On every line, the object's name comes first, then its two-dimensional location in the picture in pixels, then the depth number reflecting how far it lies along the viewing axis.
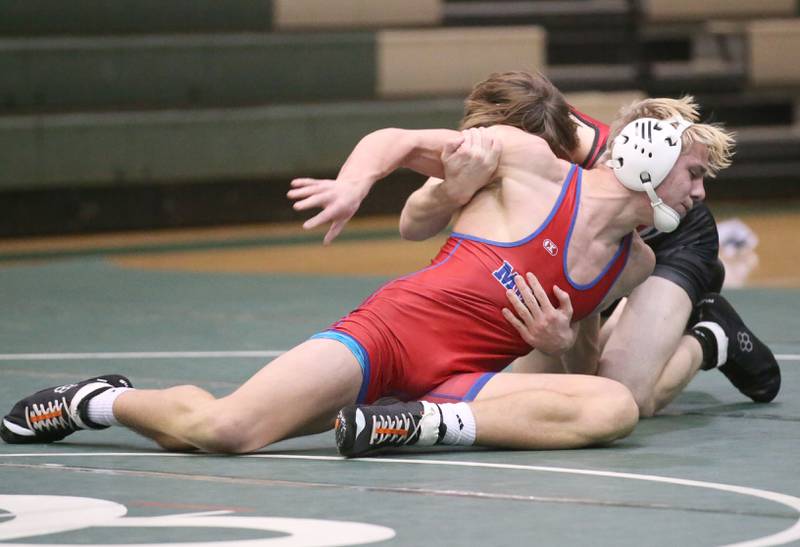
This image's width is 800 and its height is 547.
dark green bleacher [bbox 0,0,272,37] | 17.58
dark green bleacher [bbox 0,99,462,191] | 17.05
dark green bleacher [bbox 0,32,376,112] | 17.23
